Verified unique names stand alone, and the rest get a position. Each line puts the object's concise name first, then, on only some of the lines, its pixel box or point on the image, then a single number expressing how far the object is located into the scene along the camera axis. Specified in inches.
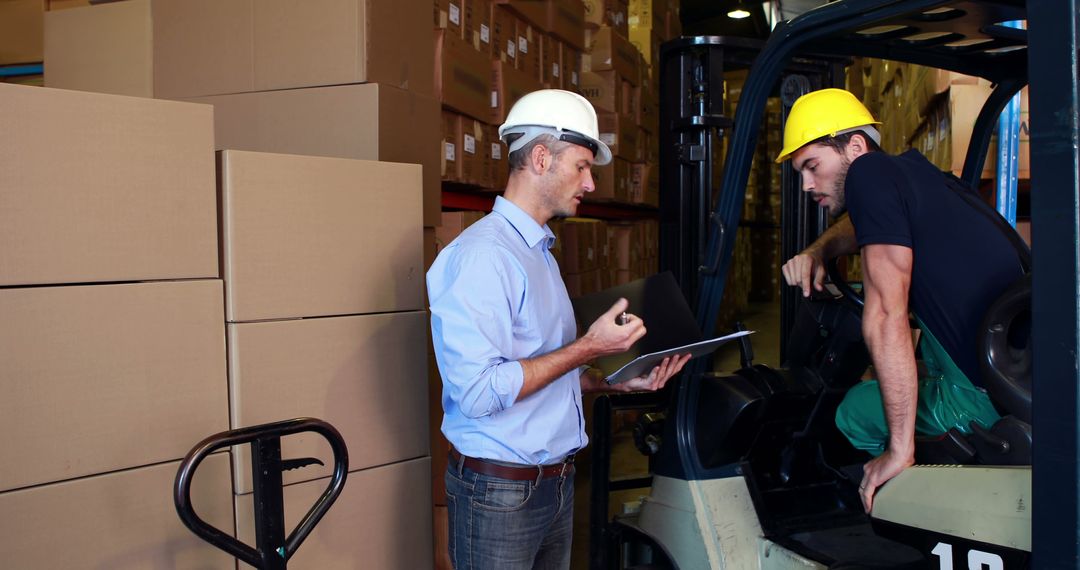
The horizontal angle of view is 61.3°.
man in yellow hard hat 79.1
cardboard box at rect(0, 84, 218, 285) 73.9
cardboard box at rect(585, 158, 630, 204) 237.8
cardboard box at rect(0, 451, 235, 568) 74.6
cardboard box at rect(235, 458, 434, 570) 95.3
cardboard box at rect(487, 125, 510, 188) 178.9
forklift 59.5
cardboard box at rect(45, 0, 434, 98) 119.3
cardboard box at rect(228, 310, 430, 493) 90.3
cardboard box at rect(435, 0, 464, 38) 153.9
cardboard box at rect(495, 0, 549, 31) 184.5
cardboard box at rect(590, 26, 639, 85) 234.8
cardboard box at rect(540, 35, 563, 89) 203.6
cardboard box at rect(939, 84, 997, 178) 135.3
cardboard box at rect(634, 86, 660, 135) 262.7
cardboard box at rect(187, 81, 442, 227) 118.0
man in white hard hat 77.6
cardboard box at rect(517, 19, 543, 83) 191.9
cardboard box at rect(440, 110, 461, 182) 160.6
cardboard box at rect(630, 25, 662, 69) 277.7
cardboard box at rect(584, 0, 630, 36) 234.7
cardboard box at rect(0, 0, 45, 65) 156.4
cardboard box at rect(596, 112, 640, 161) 238.1
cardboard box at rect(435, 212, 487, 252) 151.9
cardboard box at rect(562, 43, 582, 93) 217.9
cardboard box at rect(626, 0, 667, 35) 279.9
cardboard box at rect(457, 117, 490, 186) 166.2
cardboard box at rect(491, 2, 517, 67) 179.5
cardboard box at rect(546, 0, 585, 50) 205.5
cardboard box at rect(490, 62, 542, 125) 177.5
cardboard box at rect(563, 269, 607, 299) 213.9
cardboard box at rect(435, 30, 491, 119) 154.9
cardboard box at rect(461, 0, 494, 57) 165.8
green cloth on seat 82.1
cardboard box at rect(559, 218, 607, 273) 213.5
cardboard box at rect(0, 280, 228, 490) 74.0
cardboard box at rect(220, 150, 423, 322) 89.7
